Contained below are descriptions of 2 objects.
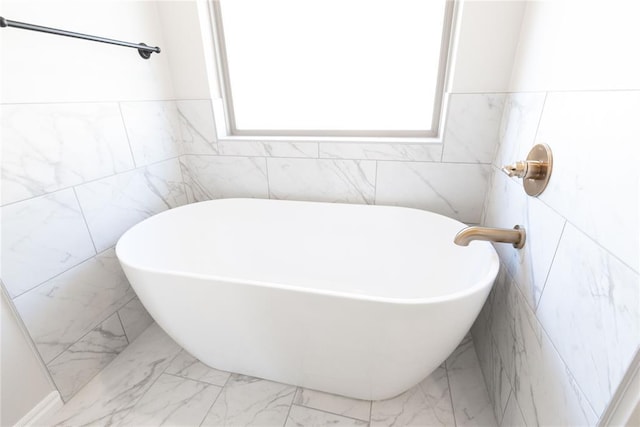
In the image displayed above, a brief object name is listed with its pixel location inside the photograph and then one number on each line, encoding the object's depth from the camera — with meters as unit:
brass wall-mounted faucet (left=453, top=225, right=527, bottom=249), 0.96
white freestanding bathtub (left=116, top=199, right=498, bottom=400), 0.87
